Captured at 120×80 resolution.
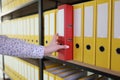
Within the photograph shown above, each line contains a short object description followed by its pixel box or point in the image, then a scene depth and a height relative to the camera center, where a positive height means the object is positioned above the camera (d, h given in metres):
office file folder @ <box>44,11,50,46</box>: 1.12 +0.05
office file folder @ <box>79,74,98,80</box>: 0.93 -0.27
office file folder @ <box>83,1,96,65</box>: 0.75 +0.02
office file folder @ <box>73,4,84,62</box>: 0.82 +0.01
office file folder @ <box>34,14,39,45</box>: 1.28 +0.05
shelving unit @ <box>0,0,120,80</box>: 0.68 -0.04
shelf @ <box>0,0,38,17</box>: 1.27 +0.28
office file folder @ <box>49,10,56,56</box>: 1.05 +0.09
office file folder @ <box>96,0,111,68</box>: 0.67 +0.01
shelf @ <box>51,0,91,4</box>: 1.31 +0.29
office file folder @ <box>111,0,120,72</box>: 0.64 -0.01
